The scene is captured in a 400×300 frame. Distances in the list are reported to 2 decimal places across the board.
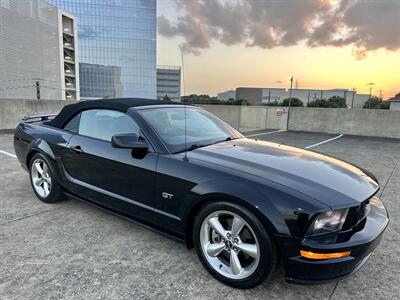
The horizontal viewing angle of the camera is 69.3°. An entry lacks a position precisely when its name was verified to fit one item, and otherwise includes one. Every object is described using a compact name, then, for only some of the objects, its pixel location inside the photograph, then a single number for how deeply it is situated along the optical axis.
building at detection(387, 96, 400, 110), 41.60
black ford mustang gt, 1.92
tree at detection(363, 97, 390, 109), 43.08
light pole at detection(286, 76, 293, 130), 16.41
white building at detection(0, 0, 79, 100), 41.94
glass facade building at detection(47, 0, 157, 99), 71.94
